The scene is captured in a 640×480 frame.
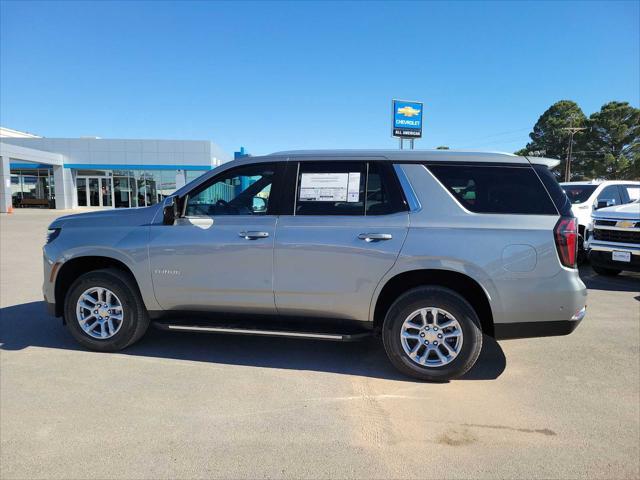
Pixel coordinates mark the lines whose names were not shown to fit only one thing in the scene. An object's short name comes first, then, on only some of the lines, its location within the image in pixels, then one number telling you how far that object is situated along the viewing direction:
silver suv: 3.54
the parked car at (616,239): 7.61
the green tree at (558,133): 51.96
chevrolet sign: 20.53
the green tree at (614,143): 46.38
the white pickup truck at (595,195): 9.70
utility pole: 42.27
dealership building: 33.34
